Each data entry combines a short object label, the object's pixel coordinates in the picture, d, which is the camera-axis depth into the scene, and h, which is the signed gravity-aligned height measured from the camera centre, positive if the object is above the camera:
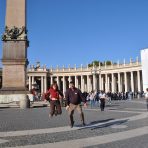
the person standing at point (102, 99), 17.79 -0.43
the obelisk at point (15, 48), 20.08 +3.90
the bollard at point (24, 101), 18.34 -0.52
